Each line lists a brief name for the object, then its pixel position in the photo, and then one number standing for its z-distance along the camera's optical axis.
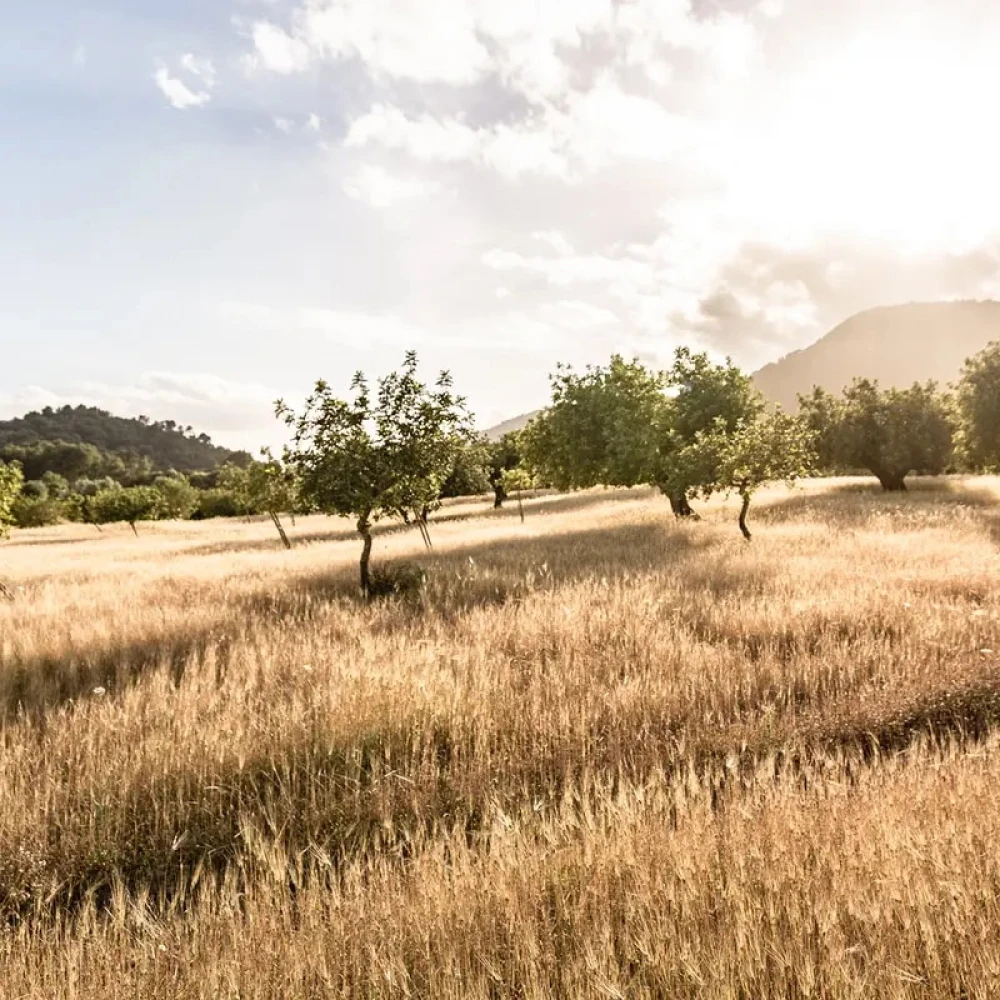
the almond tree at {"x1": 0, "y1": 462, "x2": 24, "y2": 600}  22.48
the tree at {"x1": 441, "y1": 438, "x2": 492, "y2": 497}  60.03
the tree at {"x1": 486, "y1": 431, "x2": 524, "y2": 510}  61.86
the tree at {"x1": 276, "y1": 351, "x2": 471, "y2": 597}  15.90
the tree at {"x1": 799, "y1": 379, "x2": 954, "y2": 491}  40.94
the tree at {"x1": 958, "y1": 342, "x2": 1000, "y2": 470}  30.95
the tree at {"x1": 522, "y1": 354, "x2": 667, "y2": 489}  29.91
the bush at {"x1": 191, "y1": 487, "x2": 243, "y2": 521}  92.44
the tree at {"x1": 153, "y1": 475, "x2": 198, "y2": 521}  80.69
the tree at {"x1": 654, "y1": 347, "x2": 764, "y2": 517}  31.20
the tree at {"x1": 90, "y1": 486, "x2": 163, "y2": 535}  61.94
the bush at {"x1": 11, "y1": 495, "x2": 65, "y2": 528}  77.31
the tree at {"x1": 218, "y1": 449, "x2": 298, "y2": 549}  35.38
